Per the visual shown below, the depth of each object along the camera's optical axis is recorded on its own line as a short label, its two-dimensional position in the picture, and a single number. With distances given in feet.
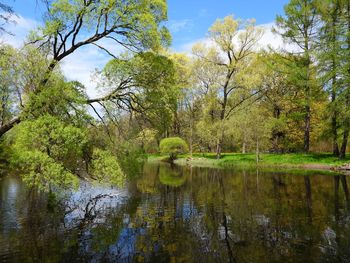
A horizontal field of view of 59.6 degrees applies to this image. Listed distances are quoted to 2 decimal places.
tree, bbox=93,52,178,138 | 48.47
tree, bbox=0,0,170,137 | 44.79
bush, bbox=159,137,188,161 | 177.06
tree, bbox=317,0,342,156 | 113.19
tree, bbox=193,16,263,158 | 150.20
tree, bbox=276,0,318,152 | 127.85
